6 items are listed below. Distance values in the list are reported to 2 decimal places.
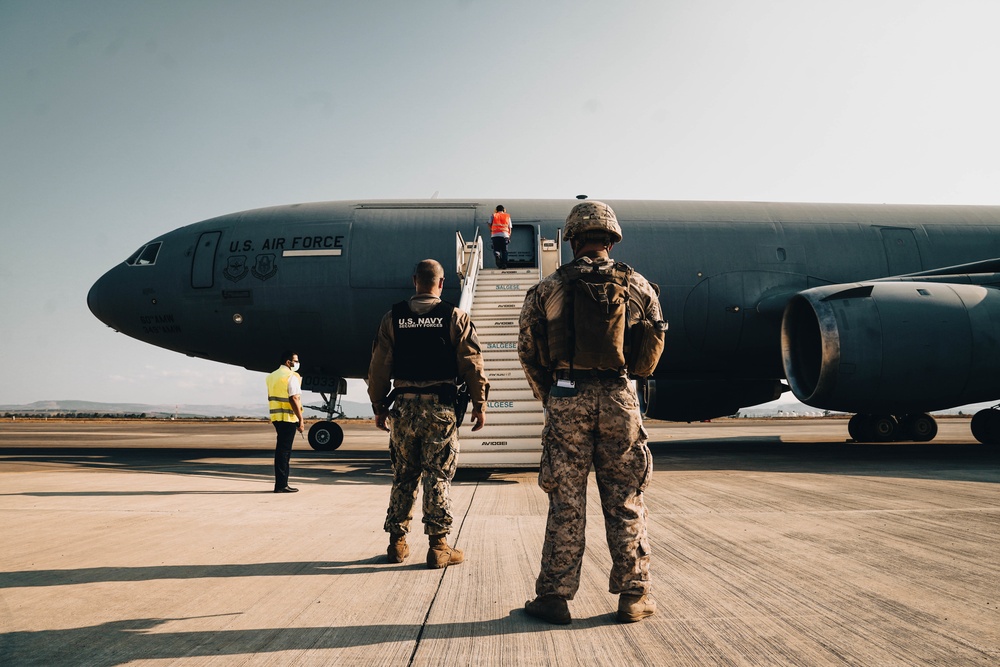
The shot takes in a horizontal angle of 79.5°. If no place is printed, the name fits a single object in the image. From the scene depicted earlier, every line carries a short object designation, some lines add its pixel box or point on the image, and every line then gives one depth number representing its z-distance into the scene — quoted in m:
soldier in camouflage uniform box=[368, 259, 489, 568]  3.84
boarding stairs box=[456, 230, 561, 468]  7.96
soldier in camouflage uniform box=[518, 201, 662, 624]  2.85
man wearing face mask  6.90
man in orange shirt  11.52
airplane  11.87
